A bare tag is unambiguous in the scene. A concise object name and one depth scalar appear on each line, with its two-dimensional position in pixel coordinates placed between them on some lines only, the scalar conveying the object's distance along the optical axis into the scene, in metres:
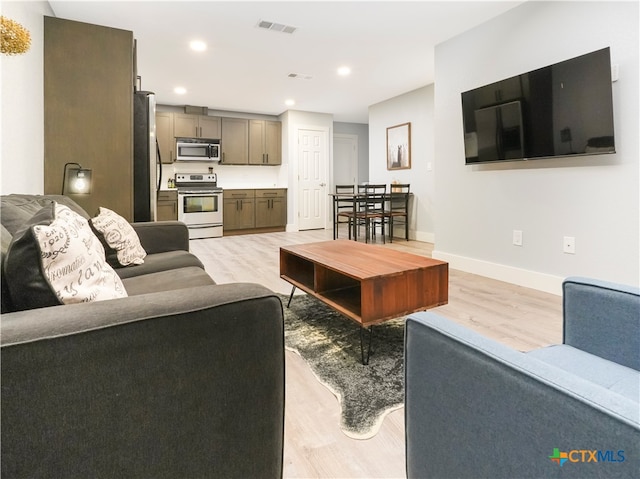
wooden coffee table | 1.77
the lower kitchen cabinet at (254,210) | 6.86
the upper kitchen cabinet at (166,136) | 6.40
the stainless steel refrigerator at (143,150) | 3.41
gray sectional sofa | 0.67
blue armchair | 0.51
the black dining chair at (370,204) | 5.41
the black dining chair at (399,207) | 5.84
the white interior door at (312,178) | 7.45
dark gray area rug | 1.42
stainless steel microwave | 6.56
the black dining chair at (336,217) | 5.49
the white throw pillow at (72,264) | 0.85
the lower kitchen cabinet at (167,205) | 6.24
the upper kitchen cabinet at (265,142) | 7.23
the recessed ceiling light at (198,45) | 3.88
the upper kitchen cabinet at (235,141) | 6.95
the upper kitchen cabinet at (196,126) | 6.55
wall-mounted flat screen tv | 2.55
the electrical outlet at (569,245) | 2.87
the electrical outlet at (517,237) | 3.27
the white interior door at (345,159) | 8.72
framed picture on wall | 6.02
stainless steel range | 6.38
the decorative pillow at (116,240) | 2.08
